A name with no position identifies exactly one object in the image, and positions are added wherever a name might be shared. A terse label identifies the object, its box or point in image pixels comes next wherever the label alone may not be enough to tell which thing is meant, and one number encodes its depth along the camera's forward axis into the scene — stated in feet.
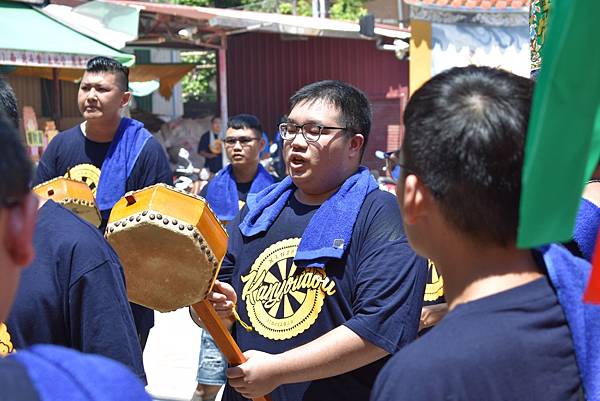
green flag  4.10
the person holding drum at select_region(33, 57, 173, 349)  16.11
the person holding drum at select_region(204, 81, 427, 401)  9.06
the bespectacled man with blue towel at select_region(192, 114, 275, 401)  20.92
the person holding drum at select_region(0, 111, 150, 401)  4.09
